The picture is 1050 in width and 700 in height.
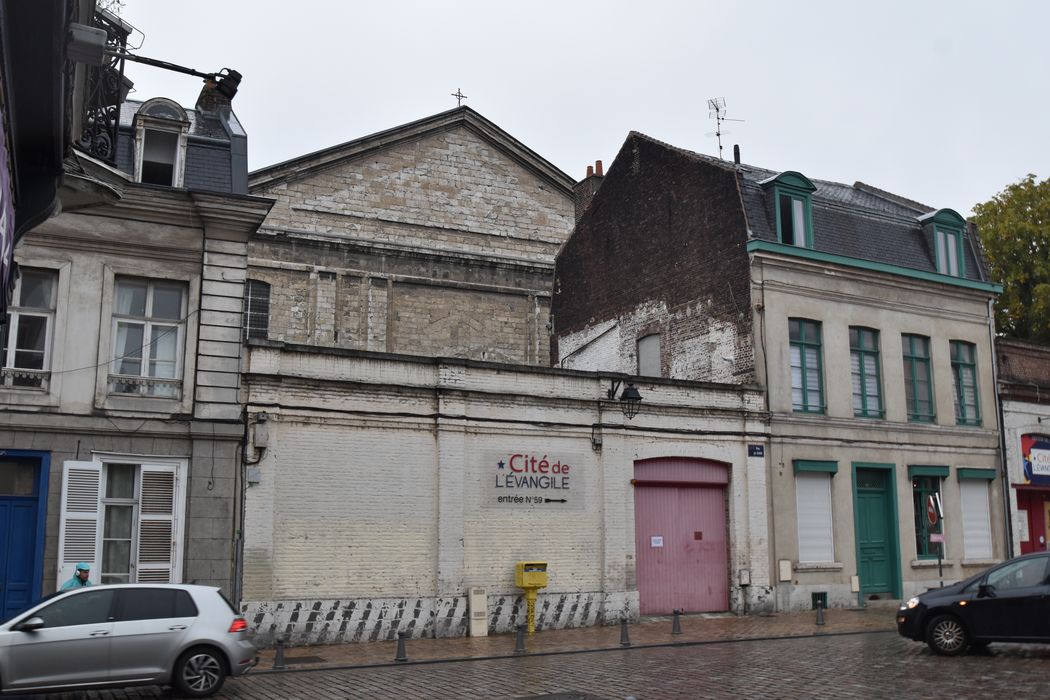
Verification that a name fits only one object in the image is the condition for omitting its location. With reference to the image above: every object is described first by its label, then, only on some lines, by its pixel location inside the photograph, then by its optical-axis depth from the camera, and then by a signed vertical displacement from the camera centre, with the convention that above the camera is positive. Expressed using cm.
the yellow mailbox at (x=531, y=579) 1838 -73
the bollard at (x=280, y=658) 1402 -161
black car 1415 -101
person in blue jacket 1442 -54
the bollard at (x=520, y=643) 1578 -158
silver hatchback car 1131 -115
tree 3319 +915
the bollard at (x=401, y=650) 1475 -158
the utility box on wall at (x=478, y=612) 1803 -129
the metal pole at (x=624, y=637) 1652 -157
